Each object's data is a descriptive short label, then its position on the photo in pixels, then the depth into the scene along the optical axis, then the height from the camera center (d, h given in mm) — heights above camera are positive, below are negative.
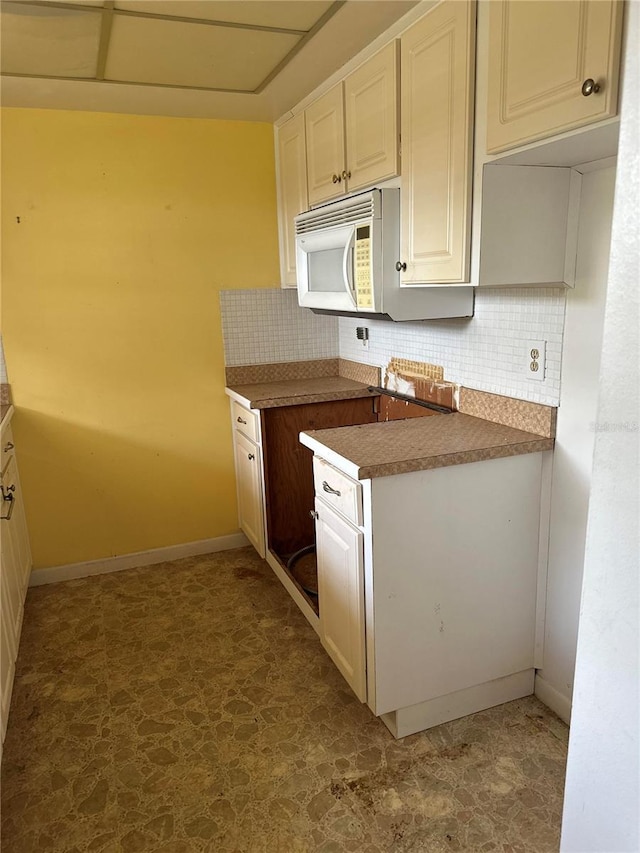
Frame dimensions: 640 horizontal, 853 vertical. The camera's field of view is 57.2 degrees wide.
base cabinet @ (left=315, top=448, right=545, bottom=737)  1719 -907
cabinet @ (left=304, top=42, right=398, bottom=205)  1910 +560
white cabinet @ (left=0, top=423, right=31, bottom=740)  2021 -1060
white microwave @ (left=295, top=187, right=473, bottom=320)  1969 +70
